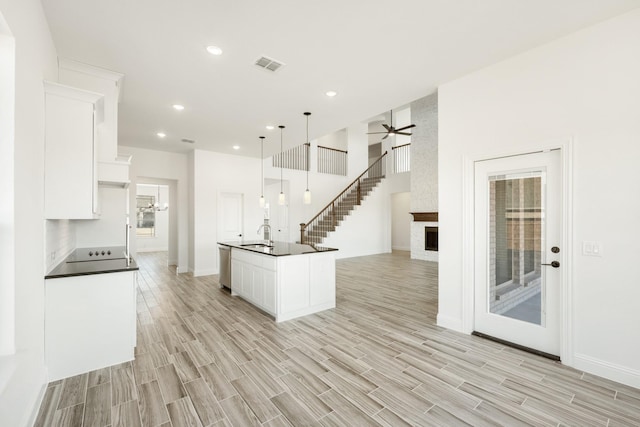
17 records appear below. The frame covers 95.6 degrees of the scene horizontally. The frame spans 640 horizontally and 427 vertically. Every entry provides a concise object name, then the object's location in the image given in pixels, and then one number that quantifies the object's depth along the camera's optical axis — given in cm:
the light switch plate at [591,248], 254
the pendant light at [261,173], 808
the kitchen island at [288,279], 392
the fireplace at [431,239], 885
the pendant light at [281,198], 538
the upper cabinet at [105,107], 320
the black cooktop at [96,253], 364
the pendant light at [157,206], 1218
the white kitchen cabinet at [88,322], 251
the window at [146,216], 1209
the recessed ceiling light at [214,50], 291
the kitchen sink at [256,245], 483
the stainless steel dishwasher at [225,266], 541
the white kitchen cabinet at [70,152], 244
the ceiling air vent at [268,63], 314
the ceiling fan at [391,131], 721
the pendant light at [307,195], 478
